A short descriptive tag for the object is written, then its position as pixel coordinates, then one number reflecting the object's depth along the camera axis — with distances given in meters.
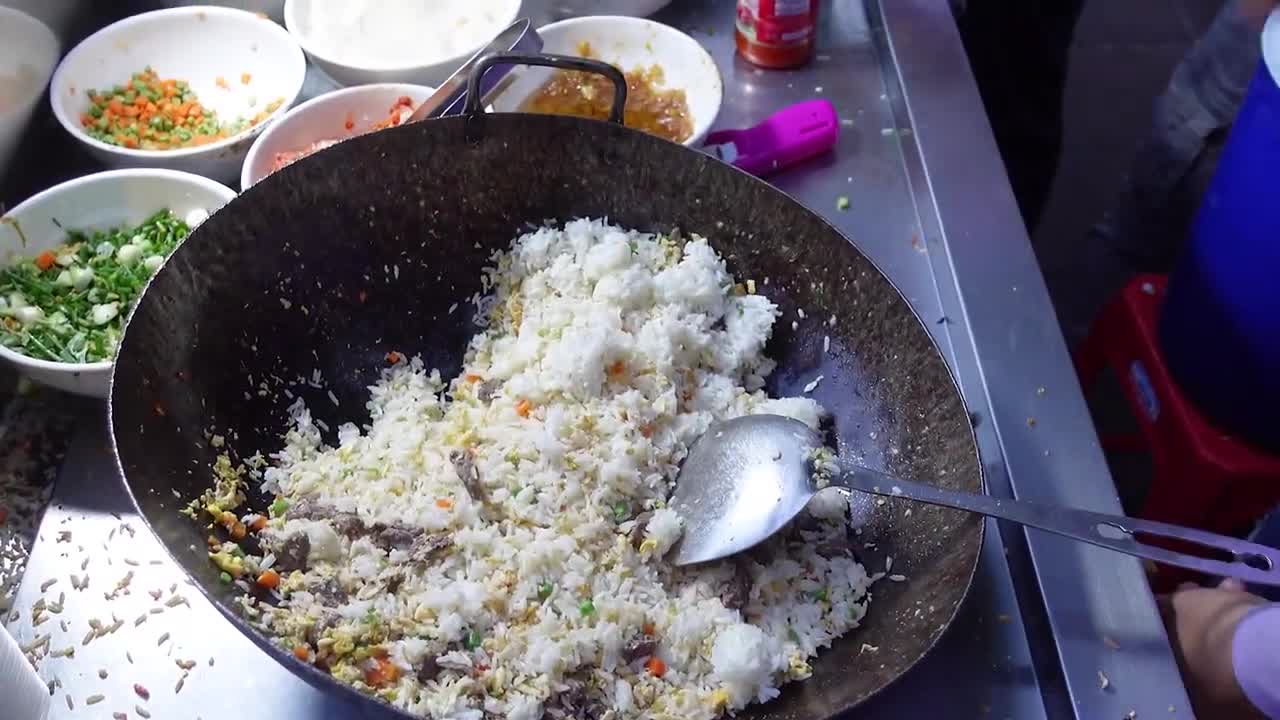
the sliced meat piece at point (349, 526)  1.14
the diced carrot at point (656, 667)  1.07
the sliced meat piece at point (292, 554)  1.10
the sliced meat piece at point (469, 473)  1.17
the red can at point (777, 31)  1.72
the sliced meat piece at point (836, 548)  1.19
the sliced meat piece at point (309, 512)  1.15
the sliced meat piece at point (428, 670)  1.03
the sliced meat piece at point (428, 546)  1.12
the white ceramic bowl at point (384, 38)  1.57
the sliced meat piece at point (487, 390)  1.30
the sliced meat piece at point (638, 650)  1.08
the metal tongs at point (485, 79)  1.38
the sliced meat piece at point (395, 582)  1.10
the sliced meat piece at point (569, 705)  1.02
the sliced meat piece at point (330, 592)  1.07
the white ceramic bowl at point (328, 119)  1.44
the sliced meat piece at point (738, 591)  1.12
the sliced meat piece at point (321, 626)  1.02
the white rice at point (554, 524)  1.04
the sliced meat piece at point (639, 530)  1.16
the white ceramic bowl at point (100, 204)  1.34
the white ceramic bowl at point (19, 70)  1.40
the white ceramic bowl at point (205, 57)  1.57
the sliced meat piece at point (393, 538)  1.13
